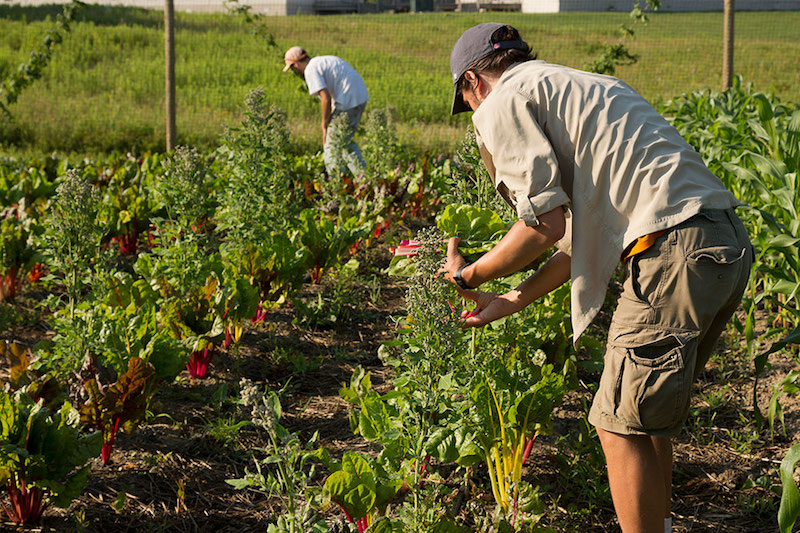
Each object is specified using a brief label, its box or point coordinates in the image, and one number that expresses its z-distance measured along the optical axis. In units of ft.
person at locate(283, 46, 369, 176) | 22.90
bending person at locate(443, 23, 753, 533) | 6.48
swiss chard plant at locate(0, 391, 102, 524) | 7.78
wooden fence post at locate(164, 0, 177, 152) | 27.09
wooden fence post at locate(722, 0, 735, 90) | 26.61
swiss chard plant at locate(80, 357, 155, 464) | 9.11
